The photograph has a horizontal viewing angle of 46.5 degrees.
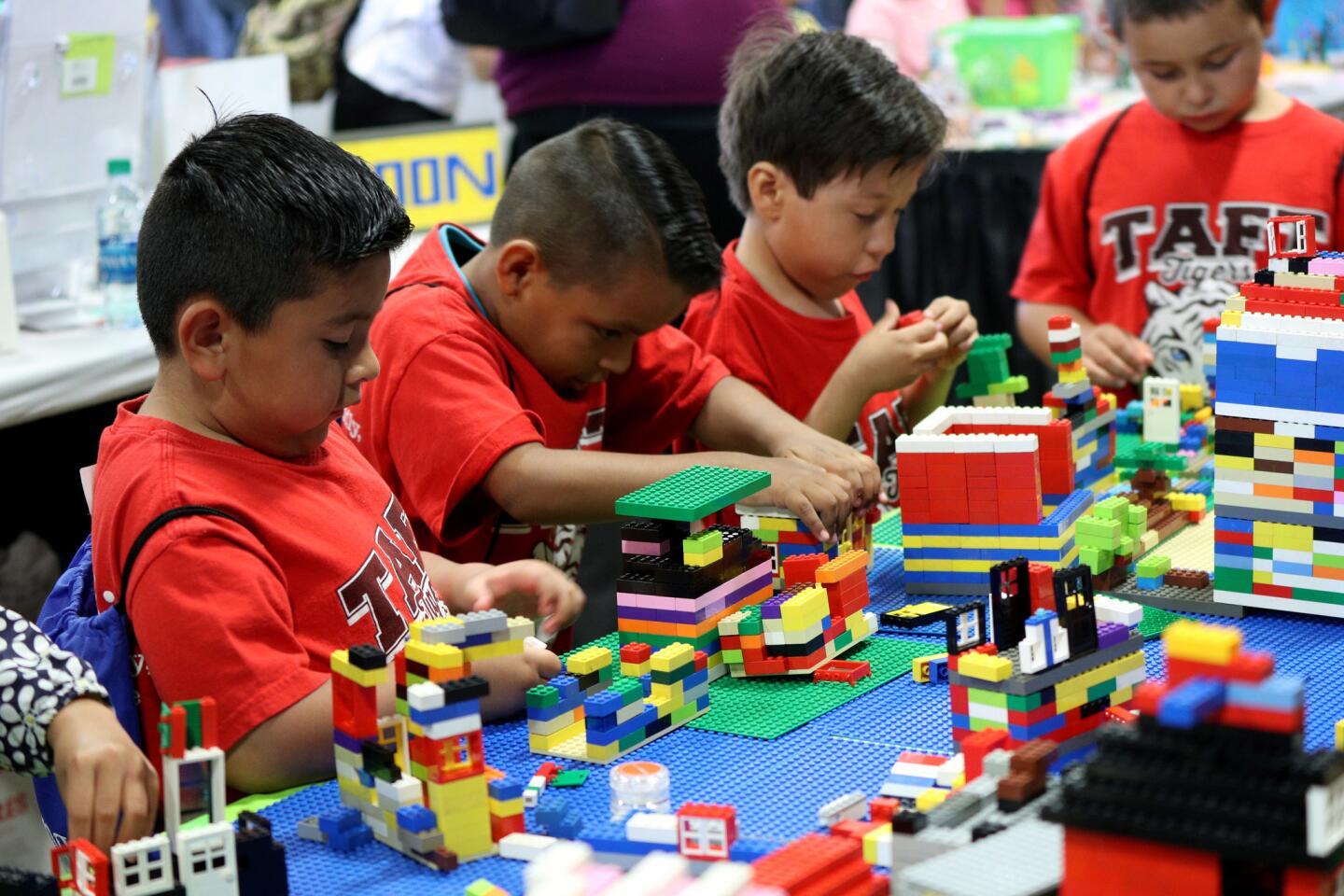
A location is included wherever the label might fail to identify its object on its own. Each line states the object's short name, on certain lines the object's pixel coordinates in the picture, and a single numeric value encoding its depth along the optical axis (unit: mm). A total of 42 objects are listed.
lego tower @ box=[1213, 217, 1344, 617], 1619
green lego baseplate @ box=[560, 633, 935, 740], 1502
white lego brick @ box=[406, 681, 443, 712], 1204
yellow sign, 3646
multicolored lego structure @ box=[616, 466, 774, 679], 1557
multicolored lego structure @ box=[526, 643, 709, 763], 1422
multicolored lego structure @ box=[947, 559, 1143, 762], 1273
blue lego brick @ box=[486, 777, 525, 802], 1252
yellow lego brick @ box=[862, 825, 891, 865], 1149
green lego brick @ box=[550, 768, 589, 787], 1372
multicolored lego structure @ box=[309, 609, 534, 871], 1223
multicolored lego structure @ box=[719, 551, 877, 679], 1596
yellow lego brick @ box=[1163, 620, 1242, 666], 935
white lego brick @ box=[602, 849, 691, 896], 956
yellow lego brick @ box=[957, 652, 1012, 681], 1273
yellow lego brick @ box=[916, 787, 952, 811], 1225
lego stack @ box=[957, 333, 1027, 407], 2217
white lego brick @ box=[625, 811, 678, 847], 1187
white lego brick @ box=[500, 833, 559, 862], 1226
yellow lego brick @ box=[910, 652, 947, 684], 1590
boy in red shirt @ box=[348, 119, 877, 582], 1918
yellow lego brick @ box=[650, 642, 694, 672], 1486
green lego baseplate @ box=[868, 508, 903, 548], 2113
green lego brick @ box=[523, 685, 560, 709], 1449
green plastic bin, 4746
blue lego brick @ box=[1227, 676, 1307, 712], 911
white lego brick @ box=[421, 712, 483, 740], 1214
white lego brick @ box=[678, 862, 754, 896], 950
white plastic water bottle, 3105
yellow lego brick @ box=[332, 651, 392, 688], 1246
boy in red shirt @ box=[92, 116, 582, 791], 1388
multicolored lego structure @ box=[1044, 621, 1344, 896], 919
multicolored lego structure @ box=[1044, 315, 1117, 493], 2059
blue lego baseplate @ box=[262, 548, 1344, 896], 1226
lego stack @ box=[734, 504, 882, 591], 1836
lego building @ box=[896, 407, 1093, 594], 1795
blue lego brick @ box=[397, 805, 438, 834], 1227
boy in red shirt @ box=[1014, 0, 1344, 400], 2738
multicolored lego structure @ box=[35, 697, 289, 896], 1084
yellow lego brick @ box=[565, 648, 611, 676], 1511
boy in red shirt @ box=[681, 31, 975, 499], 2299
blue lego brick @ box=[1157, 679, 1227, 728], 919
